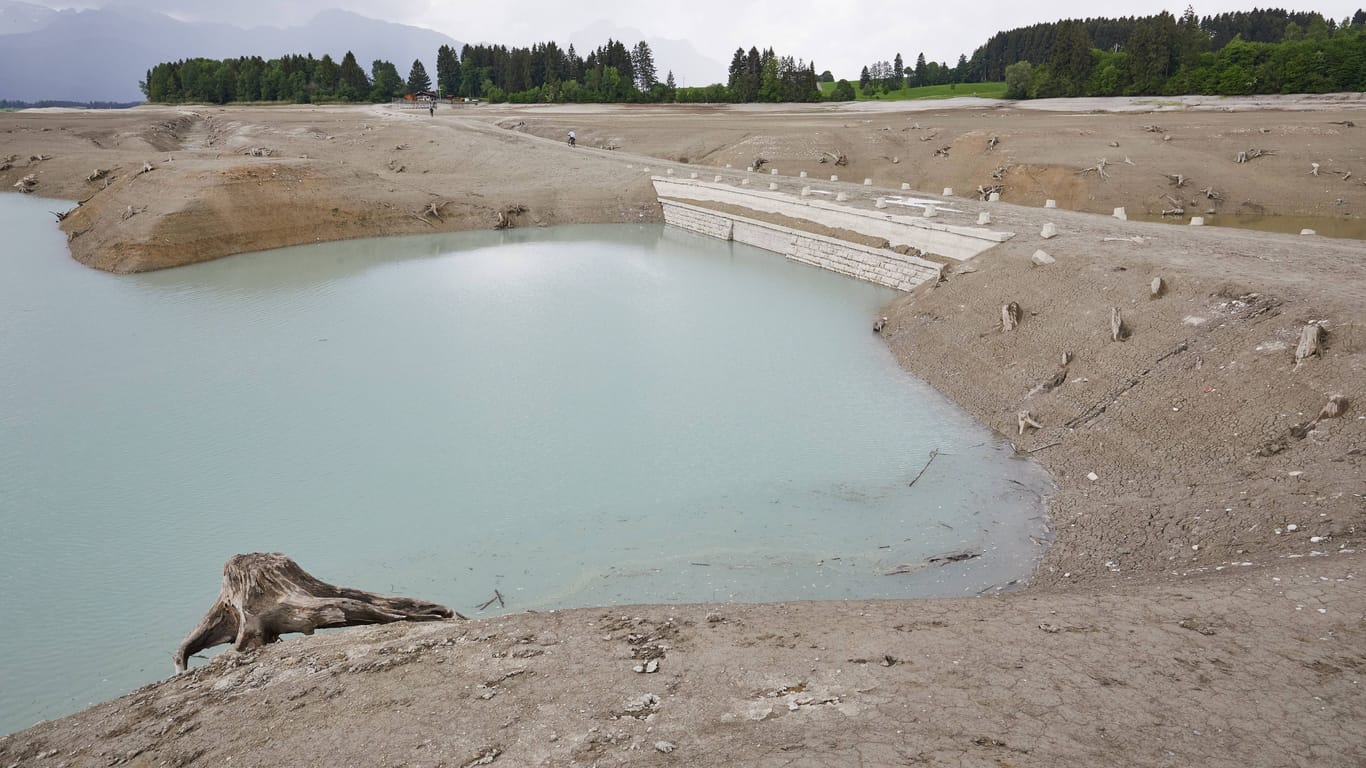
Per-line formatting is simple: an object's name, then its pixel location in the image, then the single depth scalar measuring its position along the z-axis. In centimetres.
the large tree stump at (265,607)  758
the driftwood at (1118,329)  1549
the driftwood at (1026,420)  1439
